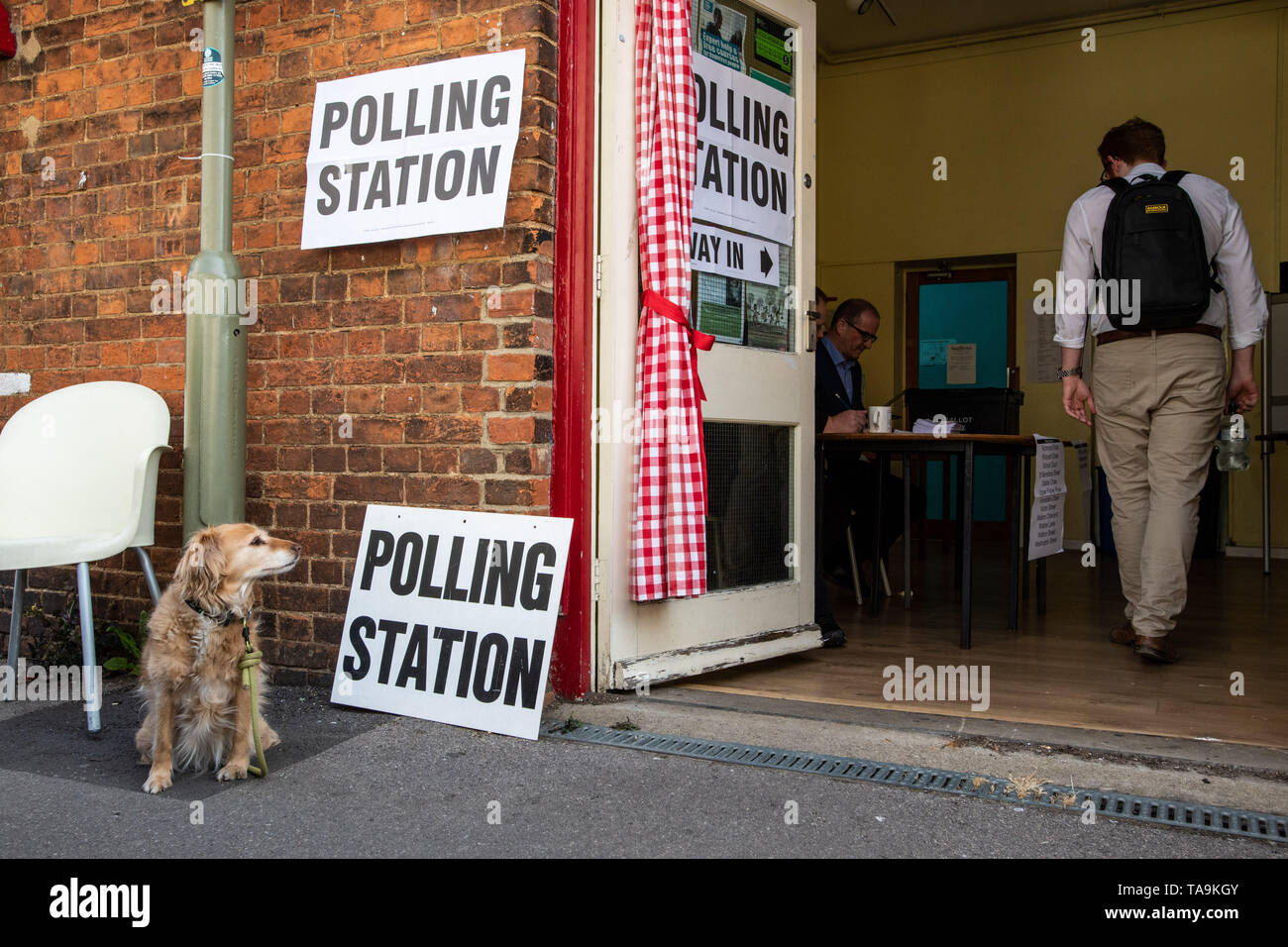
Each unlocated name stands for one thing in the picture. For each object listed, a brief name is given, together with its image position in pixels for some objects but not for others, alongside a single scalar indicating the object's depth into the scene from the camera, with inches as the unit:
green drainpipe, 136.9
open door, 137.8
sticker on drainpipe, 137.0
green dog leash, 107.8
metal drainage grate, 94.6
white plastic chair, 139.8
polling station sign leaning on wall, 123.6
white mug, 204.8
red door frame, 134.6
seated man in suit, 216.1
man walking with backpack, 154.6
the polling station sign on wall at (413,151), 133.5
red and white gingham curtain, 136.9
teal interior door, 363.9
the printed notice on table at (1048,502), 200.7
